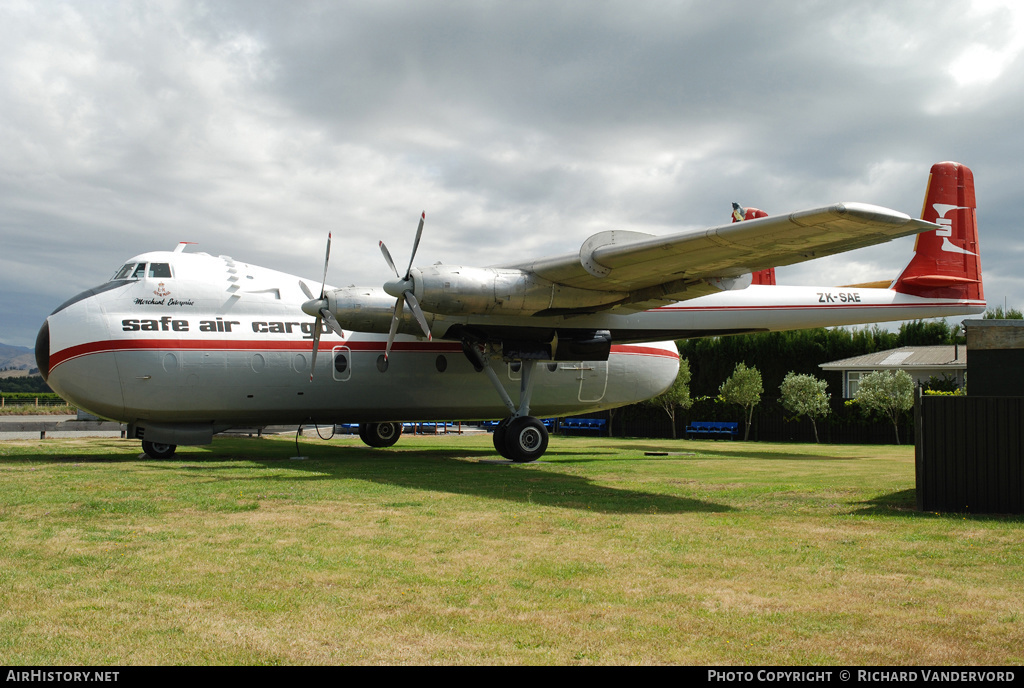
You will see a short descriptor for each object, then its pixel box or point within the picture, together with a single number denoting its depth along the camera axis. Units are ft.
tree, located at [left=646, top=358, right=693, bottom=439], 143.33
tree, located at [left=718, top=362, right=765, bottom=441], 136.98
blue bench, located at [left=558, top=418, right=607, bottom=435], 156.76
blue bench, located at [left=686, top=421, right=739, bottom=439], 140.56
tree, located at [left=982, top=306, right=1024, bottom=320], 157.96
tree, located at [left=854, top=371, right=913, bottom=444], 122.31
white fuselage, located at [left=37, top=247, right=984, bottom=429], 56.59
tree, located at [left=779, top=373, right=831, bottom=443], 131.85
